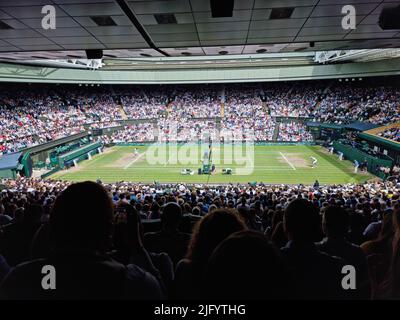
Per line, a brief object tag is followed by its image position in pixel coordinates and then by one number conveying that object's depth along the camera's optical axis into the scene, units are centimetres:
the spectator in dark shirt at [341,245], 339
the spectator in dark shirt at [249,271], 163
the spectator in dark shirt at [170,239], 488
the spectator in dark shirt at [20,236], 486
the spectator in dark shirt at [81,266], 206
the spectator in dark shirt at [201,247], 249
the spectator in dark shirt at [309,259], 289
